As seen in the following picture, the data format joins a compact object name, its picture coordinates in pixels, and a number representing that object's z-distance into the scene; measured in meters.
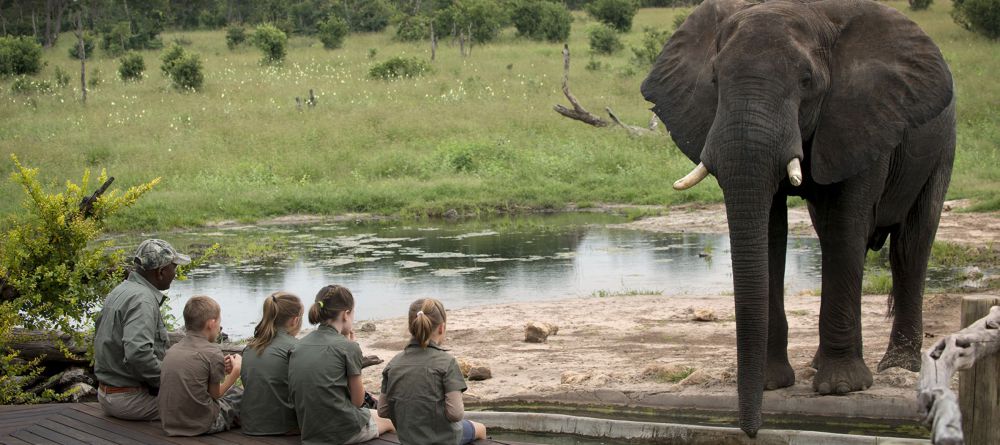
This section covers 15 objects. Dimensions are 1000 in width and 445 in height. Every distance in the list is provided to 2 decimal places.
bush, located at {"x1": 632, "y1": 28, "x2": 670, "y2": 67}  36.75
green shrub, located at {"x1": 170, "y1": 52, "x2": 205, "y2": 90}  34.75
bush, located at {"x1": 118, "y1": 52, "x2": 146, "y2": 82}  38.42
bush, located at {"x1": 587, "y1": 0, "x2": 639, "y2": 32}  48.34
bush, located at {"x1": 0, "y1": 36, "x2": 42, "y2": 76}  37.69
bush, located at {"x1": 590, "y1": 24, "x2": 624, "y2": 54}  41.69
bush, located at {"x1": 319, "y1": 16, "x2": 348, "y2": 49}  46.16
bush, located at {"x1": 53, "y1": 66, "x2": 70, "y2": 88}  36.42
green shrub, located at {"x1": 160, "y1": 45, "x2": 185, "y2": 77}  36.28
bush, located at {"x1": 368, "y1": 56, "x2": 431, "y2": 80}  37.00
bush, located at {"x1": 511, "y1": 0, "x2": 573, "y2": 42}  46.41
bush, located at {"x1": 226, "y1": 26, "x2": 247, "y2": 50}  46.72
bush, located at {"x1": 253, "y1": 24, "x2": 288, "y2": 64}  40.72
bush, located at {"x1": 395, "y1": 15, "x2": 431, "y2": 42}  46.66
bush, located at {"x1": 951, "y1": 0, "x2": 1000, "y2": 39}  36.09
